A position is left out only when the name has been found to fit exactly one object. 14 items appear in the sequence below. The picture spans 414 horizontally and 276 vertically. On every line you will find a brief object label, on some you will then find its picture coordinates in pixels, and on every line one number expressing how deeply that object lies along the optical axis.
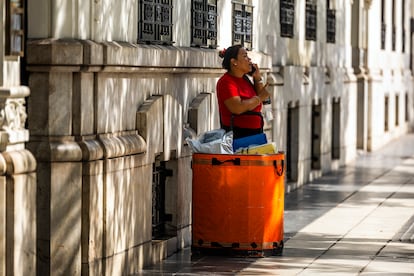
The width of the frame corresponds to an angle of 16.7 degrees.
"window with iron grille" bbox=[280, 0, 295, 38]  21.54
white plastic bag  13.65
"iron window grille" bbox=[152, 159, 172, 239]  14.05
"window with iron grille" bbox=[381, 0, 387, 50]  34.28
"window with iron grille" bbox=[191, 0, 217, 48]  15.40
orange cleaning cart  13.50
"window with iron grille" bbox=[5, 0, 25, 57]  10.42
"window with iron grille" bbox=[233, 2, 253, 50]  17.64
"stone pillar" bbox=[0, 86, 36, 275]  10.16
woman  13.84
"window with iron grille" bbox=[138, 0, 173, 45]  13.45
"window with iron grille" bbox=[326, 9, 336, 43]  25.64
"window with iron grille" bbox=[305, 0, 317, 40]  23.66
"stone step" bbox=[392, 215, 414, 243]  15.21
